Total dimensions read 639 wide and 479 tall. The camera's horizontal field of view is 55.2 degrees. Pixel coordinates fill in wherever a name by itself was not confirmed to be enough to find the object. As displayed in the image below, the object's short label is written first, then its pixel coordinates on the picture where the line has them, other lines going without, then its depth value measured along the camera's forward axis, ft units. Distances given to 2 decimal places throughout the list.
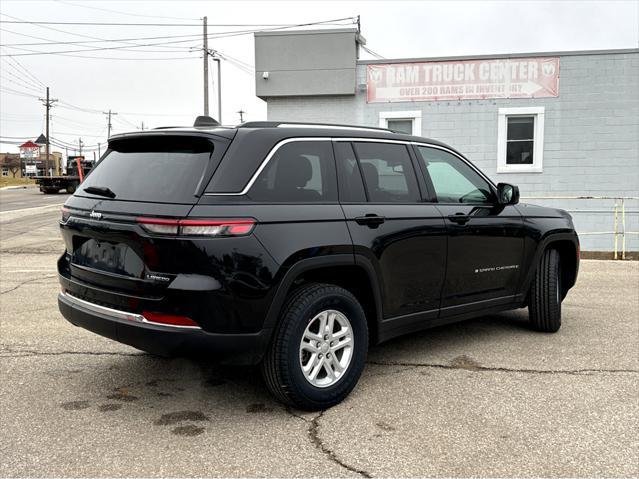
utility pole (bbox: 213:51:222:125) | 132.16
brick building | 46.03
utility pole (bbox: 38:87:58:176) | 225.93
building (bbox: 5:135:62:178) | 332.39
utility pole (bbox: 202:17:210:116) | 93.71
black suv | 10.96
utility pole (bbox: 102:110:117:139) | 321.11
